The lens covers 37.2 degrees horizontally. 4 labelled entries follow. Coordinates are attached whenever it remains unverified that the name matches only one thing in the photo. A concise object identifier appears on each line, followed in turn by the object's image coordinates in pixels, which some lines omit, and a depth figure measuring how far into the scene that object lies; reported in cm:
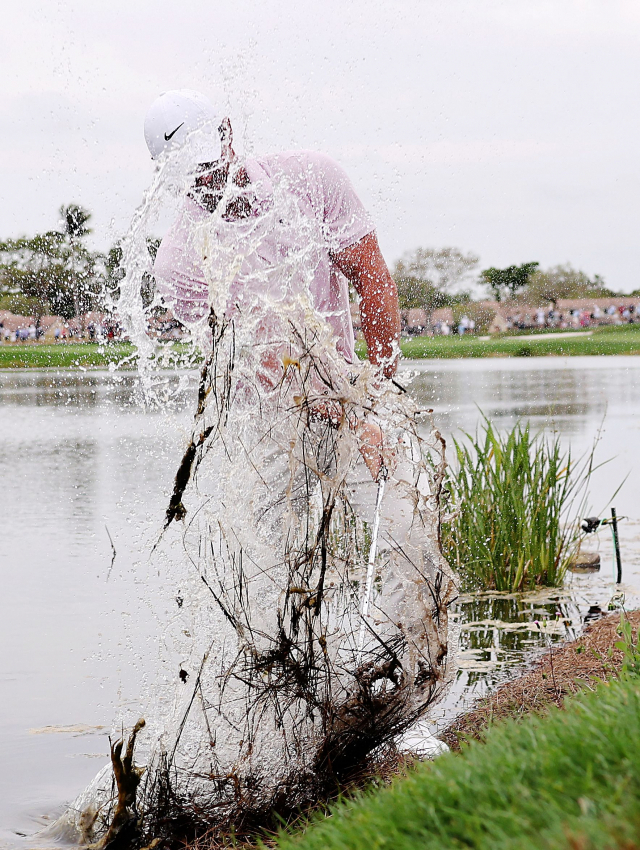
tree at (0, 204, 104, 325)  4201
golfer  343
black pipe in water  571
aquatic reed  570
